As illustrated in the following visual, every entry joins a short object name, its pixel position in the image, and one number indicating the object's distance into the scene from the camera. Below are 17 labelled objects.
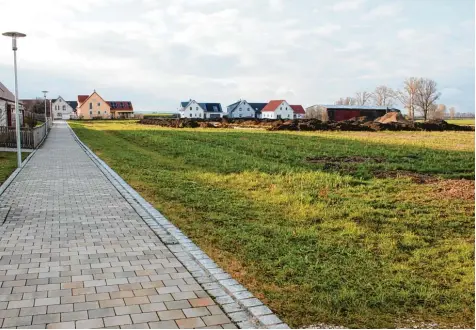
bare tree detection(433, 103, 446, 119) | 101.88
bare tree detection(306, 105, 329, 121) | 78.31
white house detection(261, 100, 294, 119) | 107.31
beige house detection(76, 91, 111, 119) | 100.89
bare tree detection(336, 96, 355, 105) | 123.50
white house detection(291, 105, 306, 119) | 111.97
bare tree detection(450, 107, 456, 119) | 128.88
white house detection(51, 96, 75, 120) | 105.75
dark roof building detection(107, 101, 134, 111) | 110.38
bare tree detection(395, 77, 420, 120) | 98.50
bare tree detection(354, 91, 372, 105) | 119.25
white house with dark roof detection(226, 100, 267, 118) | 110.25
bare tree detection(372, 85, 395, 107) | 112.50
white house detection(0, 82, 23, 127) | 26.44
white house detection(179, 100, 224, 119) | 110.75
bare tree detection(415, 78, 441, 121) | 97.75
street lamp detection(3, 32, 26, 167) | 13.63
